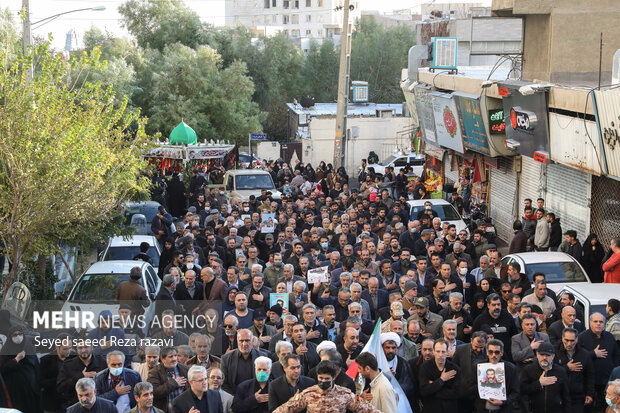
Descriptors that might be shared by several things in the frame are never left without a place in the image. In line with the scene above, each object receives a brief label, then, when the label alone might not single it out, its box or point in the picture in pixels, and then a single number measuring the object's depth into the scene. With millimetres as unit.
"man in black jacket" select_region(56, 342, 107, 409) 9680
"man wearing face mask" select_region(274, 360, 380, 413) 7379
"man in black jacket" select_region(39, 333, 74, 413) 9961
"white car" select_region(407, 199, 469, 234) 21672
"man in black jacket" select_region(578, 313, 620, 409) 10031
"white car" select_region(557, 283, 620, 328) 11641
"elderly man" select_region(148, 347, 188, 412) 9055
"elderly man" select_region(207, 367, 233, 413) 8705
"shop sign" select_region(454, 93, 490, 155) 23078
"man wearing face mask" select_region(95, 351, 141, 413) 8891
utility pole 31047
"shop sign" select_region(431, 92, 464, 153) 25438
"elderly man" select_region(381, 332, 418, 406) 9172
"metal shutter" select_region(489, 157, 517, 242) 24031
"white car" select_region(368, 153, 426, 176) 39056
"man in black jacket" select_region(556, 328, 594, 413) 9547
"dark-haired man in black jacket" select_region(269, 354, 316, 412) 8461
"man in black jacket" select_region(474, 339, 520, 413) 8977
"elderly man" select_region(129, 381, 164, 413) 7957
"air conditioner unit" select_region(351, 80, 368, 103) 50781
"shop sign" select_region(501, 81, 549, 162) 18734
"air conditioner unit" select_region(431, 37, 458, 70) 28047
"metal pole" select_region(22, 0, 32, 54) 15892
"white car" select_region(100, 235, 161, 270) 17359
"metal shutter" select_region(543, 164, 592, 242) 18969
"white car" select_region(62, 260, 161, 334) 13461
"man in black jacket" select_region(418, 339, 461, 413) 9148
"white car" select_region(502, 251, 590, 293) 14461
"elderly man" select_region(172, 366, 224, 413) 8281
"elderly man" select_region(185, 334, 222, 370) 9562
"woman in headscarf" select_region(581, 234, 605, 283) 16062
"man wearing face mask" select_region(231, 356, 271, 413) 8914
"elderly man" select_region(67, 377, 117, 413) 7949
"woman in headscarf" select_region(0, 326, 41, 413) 9742
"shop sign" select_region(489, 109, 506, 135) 21984
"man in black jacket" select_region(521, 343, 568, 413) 9281
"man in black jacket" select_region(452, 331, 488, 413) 9273
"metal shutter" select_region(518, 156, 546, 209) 21766
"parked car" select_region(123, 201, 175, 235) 20797
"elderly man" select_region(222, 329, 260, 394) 9461
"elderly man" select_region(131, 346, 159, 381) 9328
